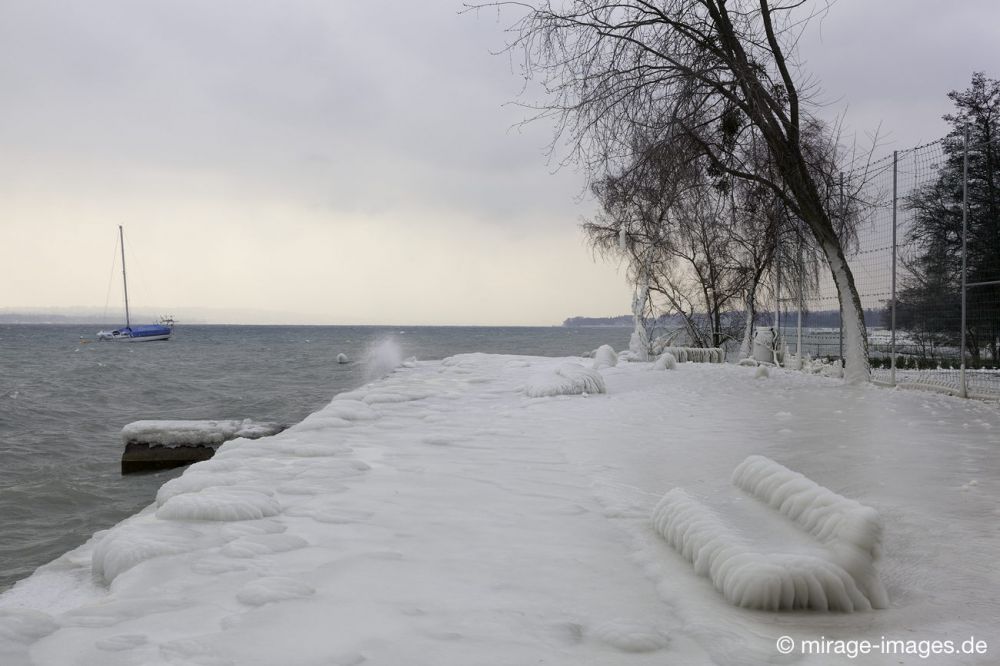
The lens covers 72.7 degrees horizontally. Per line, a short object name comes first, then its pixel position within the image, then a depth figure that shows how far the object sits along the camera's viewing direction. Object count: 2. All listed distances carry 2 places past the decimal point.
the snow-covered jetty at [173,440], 7.39
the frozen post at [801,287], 12.92
